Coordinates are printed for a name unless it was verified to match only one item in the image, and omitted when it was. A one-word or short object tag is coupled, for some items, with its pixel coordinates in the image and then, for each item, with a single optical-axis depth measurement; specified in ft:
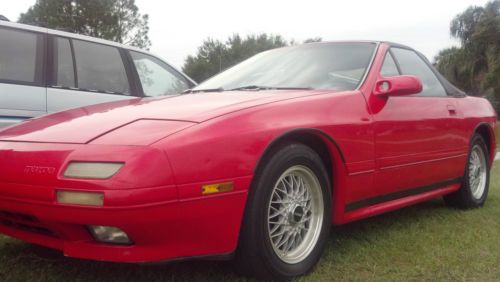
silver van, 14.42
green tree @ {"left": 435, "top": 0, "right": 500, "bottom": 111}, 107.86
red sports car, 6.98
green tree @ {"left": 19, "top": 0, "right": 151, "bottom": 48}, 117.91
